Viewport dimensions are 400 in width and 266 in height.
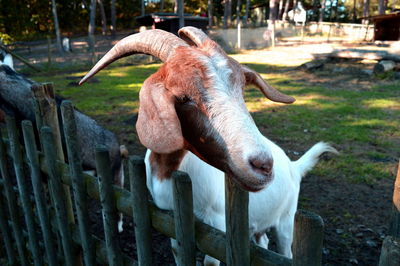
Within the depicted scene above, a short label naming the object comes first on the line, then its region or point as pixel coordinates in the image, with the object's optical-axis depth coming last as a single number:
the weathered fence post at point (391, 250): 0.84
